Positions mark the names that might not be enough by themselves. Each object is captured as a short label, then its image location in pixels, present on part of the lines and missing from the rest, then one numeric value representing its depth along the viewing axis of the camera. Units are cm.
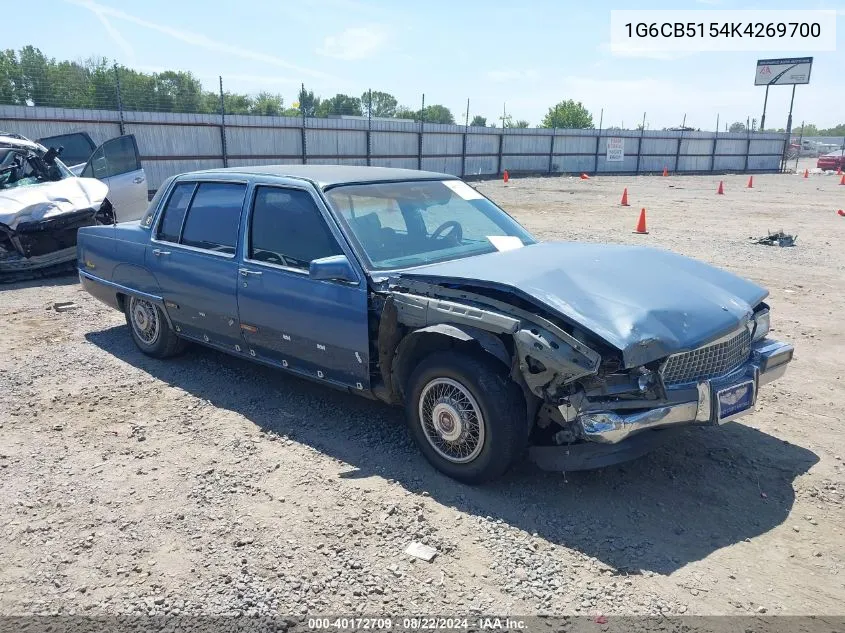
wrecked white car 874
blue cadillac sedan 334
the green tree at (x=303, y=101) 2290
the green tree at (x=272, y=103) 6367
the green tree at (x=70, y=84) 1873
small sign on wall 3834
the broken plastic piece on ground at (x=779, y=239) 1240
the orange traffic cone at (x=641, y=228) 1384
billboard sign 4978
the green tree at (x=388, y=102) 8191
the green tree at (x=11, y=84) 1873
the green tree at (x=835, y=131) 12161
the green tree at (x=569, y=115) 7288
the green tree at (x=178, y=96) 2139
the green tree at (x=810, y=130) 13986
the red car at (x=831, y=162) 4488
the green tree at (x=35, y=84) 1881
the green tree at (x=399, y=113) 4158
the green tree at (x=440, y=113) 8114
